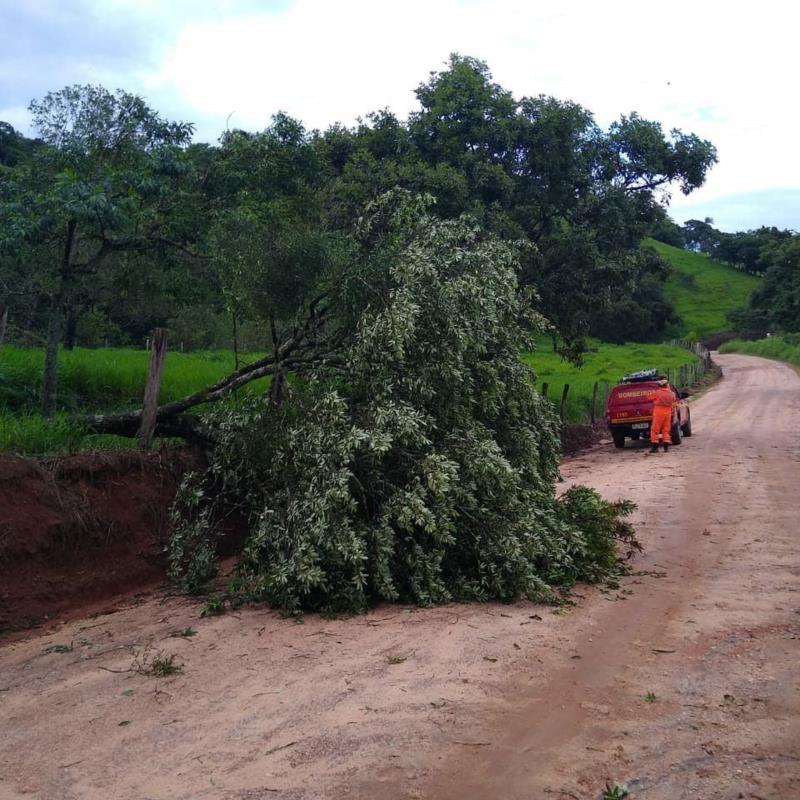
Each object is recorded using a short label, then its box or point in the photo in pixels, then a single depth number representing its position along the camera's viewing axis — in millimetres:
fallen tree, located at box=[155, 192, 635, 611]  7266
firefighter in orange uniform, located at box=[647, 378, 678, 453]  19375
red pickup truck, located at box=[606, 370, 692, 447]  19875
